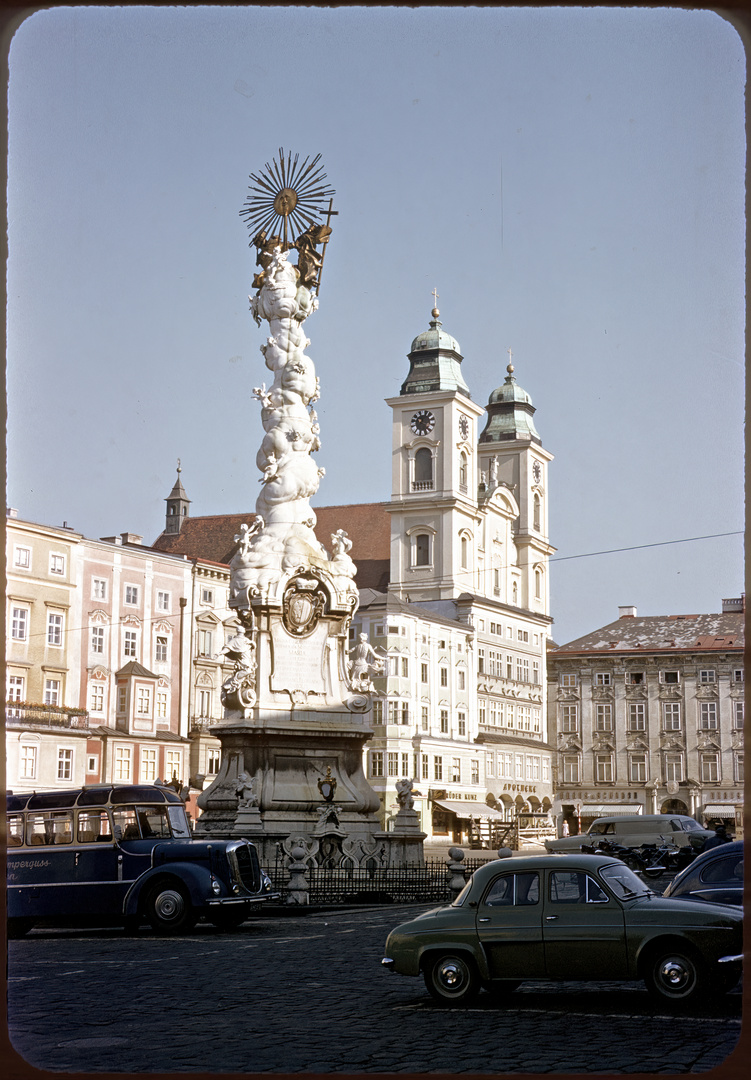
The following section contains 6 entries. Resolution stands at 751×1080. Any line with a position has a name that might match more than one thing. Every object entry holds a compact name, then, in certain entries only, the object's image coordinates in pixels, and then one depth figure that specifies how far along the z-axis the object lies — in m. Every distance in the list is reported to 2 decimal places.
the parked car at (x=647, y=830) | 50.78
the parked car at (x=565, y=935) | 12.12
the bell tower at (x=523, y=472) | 107.62
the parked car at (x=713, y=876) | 14.78
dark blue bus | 21.61
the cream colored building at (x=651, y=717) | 95.75
